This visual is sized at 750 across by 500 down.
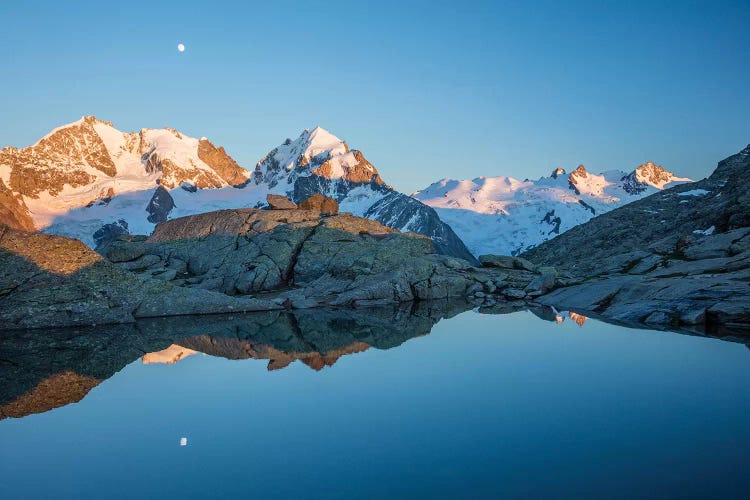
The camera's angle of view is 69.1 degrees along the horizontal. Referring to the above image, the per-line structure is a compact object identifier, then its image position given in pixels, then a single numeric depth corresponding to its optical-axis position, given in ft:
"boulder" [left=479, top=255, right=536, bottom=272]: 161.41
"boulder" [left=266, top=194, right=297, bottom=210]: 180.24
